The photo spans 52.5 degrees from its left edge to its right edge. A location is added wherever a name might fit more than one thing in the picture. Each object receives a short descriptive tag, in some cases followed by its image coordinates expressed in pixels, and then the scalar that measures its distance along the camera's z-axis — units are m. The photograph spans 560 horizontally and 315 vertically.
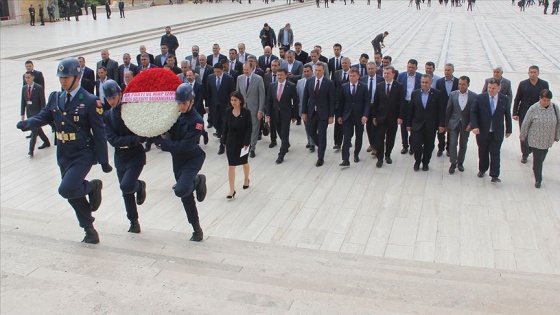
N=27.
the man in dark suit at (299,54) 13.35
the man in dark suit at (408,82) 9.78
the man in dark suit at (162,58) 12.80
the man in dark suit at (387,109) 9.08
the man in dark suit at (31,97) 10.46
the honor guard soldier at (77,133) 5.61
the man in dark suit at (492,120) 8.41
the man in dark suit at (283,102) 9.58
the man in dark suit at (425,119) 8.91
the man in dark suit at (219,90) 10.12
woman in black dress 7.65
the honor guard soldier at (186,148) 5.62
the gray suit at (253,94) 9.74
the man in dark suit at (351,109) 9.15
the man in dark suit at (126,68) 11.50
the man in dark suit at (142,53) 11.85
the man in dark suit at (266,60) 12.82
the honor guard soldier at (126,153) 5.71
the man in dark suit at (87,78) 11.29
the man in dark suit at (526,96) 9.14
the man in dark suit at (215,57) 12.79
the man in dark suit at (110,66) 11.70
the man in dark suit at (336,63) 12.30
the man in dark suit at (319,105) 9.16
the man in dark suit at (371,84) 9.40
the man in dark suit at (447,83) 9.31
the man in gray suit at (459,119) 8.78
